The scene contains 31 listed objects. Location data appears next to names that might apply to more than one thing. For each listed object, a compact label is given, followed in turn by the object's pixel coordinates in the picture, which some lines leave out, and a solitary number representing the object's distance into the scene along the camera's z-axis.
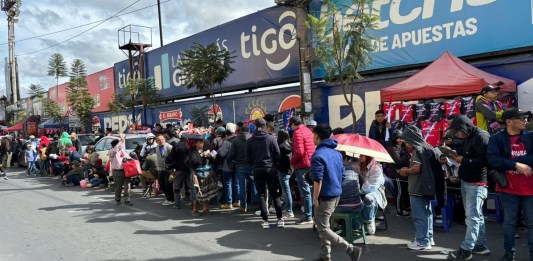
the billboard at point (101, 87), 28.66
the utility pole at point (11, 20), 39.84
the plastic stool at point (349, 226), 5.97
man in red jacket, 7.47
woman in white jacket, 6.59
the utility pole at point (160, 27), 30.38
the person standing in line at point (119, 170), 10.16
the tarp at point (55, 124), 30.77
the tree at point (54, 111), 31.02
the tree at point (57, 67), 32.31
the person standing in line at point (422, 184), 5.63
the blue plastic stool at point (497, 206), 7.00
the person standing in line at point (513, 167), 4.74
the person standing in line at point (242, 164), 8.52
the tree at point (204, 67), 14.85
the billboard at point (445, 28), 9.62
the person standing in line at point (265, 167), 7.57
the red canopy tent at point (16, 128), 37.18
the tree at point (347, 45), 10.35
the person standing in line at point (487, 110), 7.39
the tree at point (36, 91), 39.91
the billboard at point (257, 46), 15.18
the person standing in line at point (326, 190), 5.23
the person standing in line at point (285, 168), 8.00
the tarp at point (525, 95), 8.80
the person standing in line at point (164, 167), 10.42
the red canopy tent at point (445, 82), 8.51
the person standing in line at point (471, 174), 5.17
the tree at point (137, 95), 21.95
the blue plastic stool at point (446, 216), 6.78
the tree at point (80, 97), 27.03
